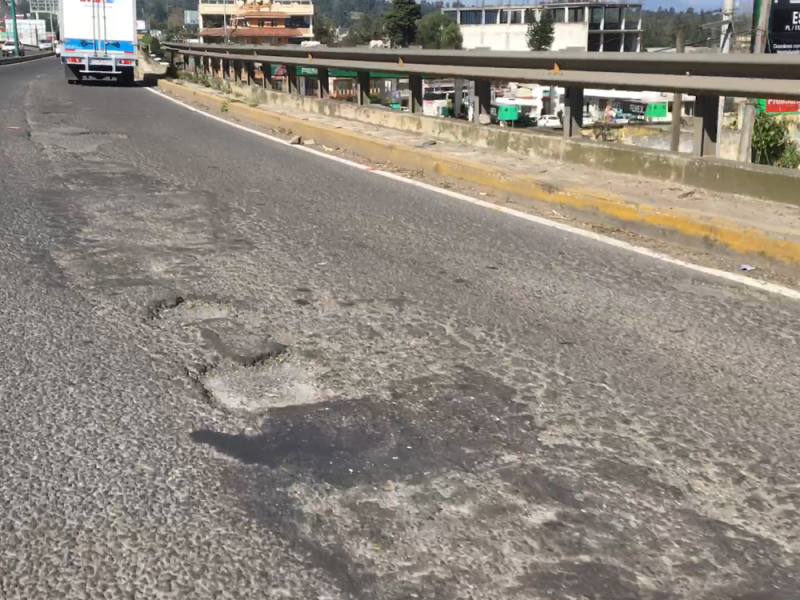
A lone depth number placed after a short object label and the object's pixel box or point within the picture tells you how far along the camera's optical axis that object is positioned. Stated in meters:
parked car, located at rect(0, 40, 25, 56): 79.60
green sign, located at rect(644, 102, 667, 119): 46.13
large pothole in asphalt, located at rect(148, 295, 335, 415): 3.80
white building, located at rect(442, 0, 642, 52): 109.44
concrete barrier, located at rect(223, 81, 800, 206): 6.93
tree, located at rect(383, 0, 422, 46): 117.94
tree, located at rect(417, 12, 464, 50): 115.43
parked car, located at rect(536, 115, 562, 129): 36.08
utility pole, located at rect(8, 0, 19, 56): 78.21
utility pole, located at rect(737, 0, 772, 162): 15.66
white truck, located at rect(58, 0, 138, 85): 28.23
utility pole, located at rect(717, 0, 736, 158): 26.52
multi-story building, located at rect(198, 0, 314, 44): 121.44
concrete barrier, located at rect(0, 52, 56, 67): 50.13
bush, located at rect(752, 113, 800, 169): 16.05
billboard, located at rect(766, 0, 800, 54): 29.09
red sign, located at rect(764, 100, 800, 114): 31.64
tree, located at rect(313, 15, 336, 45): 125.24
